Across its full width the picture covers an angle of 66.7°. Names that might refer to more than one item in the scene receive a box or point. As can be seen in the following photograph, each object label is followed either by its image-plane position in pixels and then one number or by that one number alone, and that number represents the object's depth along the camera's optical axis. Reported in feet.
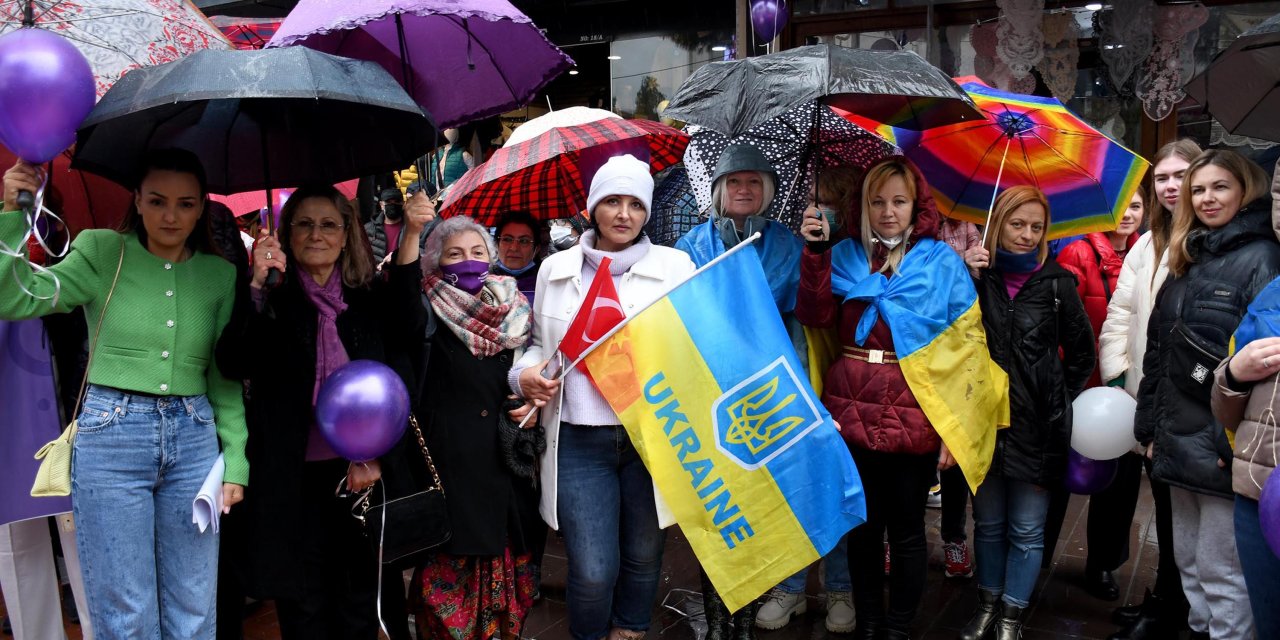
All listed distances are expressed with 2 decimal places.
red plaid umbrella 13.11
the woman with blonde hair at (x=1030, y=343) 13.08
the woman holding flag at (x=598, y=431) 11.32
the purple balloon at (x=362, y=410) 9.82
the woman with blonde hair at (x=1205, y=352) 11.18
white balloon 12.90
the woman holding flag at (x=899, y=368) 12.16
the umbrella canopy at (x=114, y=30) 9.27
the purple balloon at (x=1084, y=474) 13.37
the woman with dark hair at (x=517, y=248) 15.15
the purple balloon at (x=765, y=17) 19.77
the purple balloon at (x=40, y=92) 7.96
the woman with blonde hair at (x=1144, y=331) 13.67
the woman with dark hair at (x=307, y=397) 10.59
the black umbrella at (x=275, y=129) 8.44
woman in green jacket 9.45
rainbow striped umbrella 12.92
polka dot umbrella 13.67
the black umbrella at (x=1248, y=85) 10.54
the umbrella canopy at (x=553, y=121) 13.80
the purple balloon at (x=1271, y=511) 8.60
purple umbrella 11.75
